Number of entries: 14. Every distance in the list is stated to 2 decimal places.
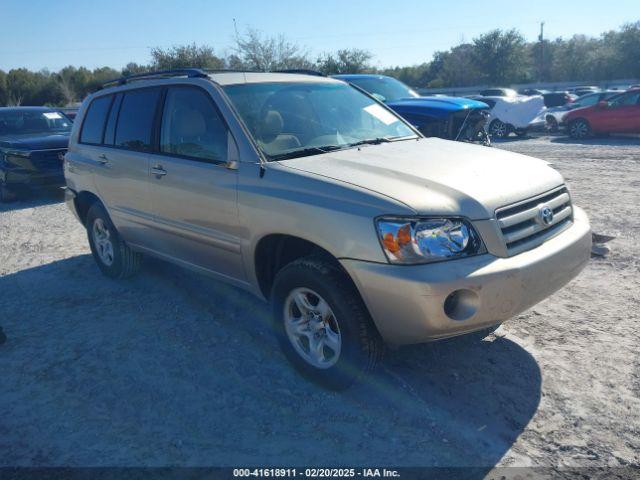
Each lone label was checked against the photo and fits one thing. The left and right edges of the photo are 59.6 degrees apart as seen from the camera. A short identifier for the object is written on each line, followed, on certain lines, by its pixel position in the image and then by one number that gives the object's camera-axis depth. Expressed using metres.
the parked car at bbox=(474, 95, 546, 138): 18.70
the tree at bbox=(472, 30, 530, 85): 49.97
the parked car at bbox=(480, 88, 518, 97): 25.25
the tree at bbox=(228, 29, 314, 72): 33.28
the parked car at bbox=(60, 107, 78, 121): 19.34
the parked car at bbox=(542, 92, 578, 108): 26.46
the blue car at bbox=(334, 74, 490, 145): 9.14
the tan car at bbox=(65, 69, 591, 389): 2.93
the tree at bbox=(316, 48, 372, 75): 36.36
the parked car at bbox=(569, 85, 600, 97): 30.95
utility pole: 55.22
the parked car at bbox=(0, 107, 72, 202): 9.77
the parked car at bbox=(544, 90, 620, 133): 18.58
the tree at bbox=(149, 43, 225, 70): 33.00
